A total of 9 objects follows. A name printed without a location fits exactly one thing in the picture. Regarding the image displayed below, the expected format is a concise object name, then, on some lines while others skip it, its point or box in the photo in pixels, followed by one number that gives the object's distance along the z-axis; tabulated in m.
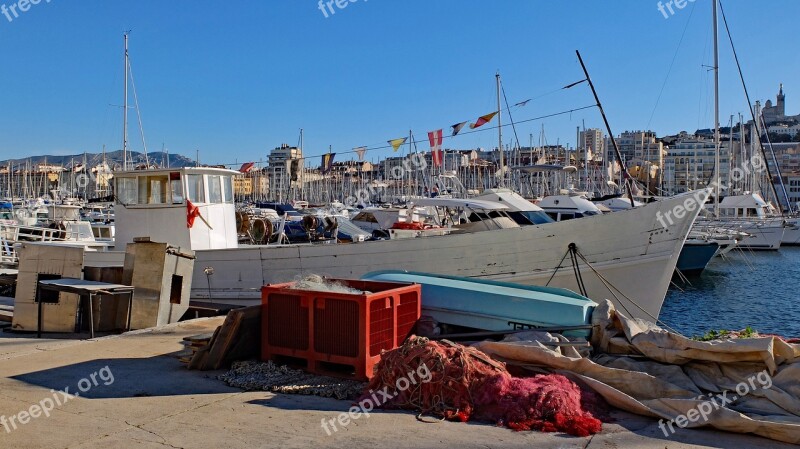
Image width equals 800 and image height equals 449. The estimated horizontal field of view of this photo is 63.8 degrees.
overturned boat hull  7.08
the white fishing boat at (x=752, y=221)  39.91
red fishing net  5.02
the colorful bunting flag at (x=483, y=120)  24.37
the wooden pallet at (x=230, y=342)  6.57
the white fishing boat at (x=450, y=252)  12.62
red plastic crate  6.16
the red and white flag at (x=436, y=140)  27.95
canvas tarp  4.94
